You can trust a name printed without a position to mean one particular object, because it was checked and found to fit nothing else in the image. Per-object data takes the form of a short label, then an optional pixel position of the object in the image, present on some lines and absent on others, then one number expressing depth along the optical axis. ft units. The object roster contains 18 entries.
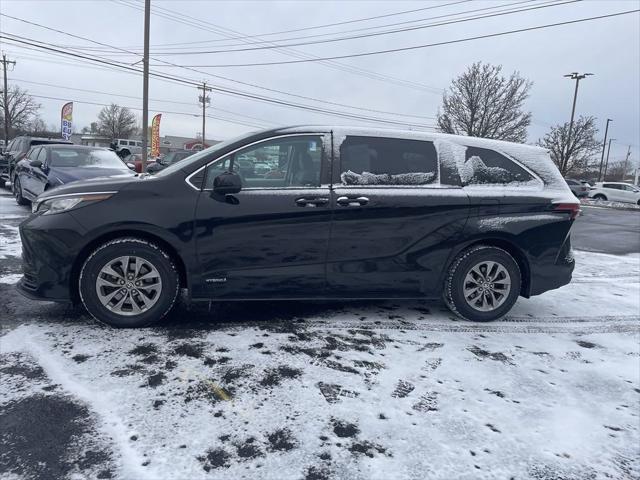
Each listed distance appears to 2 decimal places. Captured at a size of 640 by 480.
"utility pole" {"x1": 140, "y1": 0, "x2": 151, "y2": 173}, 66.13
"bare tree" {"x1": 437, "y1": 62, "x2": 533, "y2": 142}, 119.44
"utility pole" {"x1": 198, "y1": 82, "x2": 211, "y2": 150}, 185.18
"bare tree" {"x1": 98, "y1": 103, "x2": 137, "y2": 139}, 262.67
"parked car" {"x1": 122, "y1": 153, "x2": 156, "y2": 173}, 75.72
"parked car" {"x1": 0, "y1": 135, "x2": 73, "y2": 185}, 43.33
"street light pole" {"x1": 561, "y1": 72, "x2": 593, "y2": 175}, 142.00
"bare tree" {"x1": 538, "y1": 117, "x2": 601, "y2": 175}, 148.87
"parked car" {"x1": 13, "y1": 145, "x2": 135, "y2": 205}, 29.94
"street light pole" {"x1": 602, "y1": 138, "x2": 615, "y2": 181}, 249.75
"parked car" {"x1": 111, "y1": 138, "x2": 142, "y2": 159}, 185.26
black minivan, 12.05
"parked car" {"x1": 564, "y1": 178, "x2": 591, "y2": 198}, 107.68
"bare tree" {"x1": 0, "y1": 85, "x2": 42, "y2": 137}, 197.96
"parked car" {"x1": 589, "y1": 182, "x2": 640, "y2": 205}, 112.27
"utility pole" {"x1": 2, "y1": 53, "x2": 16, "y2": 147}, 153.07
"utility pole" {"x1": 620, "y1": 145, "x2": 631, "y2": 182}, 267.45
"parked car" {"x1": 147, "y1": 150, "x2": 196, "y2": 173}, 63.09
